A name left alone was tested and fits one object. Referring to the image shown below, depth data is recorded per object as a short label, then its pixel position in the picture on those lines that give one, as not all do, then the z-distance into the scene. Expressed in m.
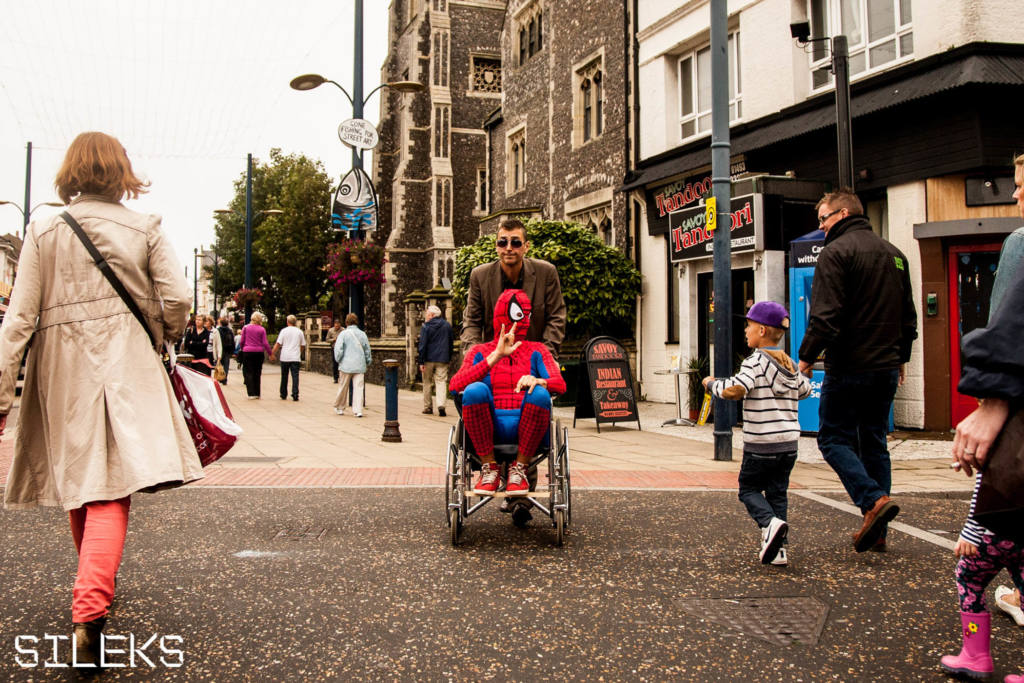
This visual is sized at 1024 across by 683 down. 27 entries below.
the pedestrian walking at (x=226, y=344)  24.75
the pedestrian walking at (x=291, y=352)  18.17
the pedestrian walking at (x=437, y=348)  14.70
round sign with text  14.20
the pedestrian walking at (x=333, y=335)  25.80
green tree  51.56
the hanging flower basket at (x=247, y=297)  32.12
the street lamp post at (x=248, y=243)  31.45
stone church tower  44.16
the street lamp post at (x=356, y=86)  15.11
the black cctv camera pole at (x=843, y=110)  9.31
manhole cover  3.48
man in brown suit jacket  5.43
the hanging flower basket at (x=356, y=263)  15.92
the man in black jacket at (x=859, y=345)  4.96
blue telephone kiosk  10.73
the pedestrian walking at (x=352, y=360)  14.66
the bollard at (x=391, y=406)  10.73
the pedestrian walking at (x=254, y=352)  18.39
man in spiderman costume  4.97
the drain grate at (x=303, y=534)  5.16
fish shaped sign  14.42
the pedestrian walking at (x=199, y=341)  18.94
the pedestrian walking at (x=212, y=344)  19.05
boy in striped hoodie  4.62
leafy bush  16.97
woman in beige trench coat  3.32
